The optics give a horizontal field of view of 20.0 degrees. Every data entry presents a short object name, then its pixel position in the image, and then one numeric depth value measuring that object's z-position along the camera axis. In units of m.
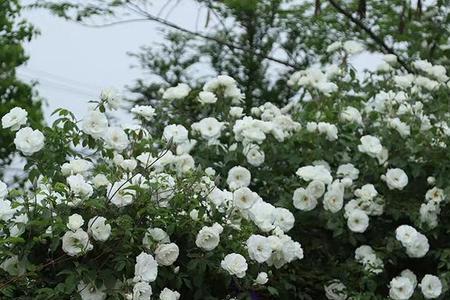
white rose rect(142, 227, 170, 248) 3.99
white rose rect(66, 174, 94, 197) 3.91
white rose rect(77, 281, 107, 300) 3.80
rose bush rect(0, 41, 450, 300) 3.91
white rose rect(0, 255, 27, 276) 3.87
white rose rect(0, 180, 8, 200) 4.10
